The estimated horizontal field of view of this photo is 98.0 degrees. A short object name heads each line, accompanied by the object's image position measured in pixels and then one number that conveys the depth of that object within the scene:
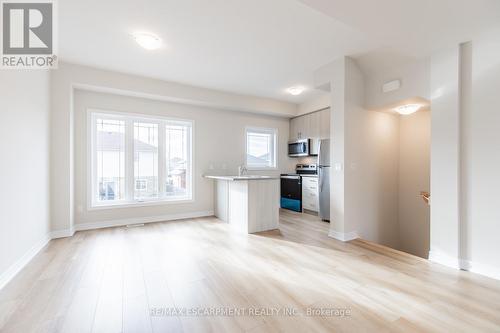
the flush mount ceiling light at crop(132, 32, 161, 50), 2.76
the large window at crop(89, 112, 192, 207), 4.19
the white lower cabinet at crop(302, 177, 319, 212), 5.15
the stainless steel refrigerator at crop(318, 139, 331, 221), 4.63
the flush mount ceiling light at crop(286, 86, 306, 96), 4.68
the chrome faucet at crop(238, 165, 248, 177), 4.99
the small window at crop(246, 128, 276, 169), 5.78
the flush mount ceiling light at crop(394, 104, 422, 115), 3.38
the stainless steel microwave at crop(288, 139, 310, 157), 5.60
